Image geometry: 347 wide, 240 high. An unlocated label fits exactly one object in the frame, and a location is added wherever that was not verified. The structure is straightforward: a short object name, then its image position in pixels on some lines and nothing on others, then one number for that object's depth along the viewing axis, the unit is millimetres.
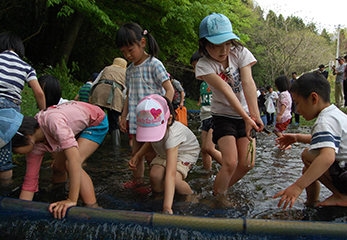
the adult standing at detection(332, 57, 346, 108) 9756
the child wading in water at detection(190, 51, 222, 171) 3668
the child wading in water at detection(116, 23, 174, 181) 3002
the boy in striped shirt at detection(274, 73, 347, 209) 1914
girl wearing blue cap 2387
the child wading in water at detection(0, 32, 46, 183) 2975
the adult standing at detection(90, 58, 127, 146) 5070
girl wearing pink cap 2365
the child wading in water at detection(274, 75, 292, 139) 5750
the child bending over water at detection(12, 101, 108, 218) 2146
